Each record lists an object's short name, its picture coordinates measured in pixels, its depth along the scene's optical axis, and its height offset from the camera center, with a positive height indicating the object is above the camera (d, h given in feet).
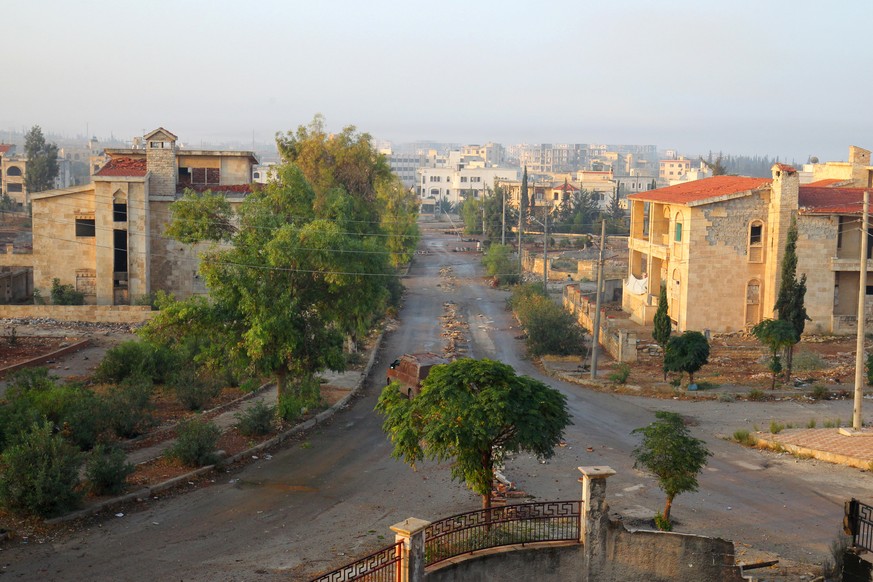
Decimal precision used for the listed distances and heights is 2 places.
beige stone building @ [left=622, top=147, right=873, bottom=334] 126.52 -5.31
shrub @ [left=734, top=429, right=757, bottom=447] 78.29 -19.20
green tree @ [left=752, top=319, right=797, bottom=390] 97.86 -13.07
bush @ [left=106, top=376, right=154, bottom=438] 72.74 -16.72
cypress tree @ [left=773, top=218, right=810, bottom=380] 109.91 -10.27
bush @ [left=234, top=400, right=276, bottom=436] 76.43 -18.06
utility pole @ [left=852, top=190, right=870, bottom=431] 77.51 -11.86
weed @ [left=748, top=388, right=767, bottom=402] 95.35 -18.87
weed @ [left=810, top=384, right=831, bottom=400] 95.30 -18.50
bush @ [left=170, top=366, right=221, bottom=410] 86.99 -17.80
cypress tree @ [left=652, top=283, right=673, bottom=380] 111.86 -13.80
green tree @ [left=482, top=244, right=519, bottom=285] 203.21 -12.88
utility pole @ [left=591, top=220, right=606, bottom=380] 102.57 -13.57
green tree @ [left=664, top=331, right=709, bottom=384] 98.48 -15.17
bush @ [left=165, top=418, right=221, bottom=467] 66.13 -17.46
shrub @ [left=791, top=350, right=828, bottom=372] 106.93 -17.29
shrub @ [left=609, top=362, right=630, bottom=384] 102.17 -18.41
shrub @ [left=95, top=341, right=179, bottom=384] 94.12 -16.62
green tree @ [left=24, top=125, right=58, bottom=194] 314.14 +12.12
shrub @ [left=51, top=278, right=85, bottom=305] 143.33 -14.85
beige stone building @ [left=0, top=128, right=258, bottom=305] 144.87 -5.39
